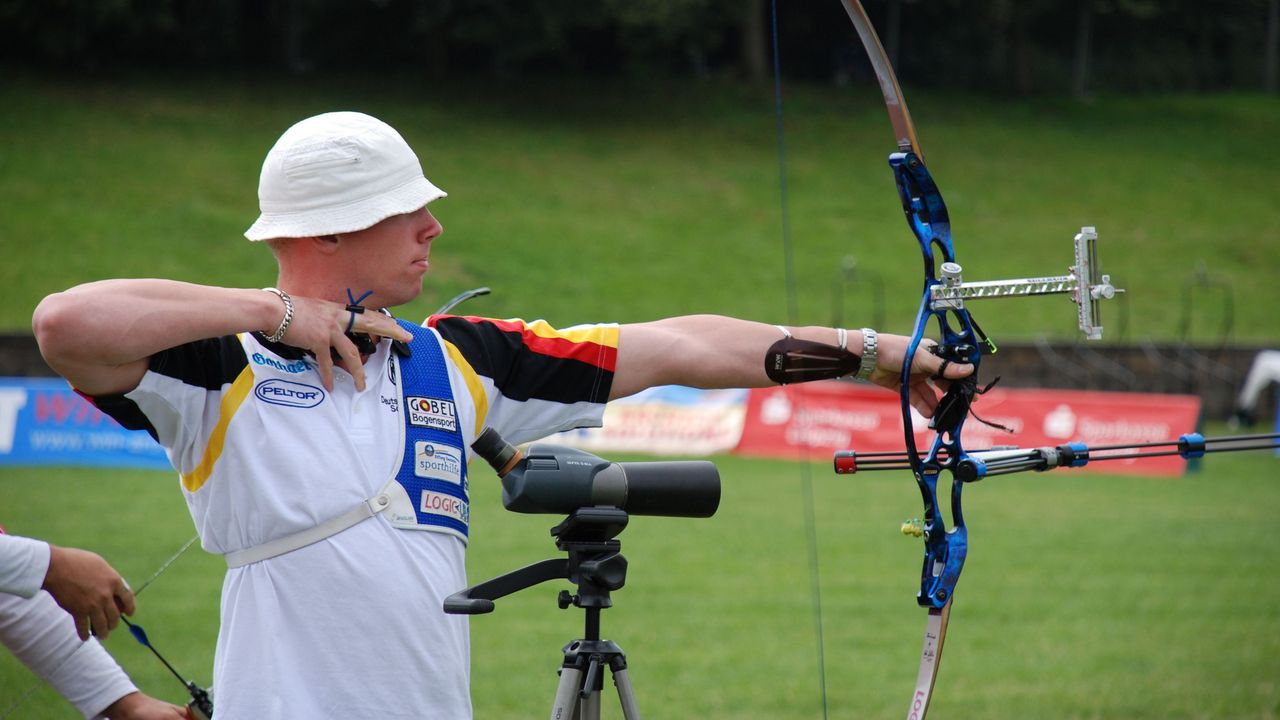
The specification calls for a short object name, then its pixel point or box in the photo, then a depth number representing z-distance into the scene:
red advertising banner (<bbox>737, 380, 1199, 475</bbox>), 27.70
